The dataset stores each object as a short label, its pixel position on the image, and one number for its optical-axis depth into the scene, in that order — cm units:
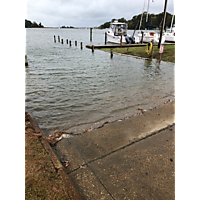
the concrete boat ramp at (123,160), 227
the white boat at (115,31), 3738
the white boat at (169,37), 3688
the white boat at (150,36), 3637
